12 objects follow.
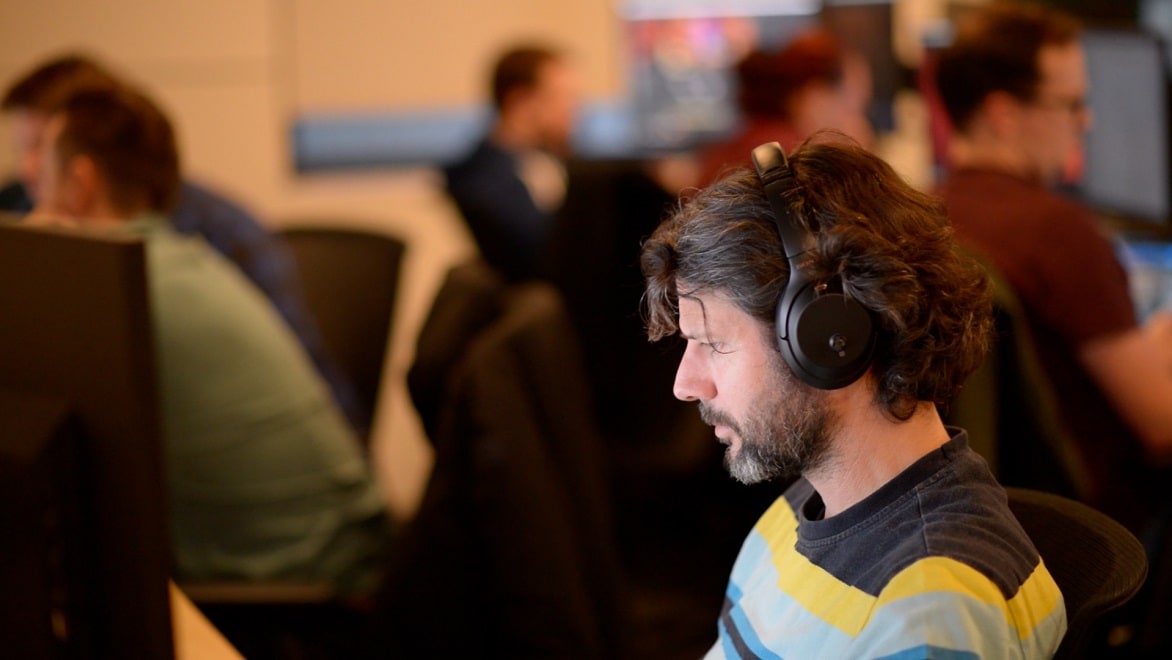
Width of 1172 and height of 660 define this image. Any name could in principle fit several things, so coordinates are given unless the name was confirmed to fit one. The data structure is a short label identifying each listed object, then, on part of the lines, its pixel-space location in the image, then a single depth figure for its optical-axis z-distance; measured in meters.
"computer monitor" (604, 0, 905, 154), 8.58
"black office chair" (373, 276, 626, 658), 3.50
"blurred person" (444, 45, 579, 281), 6.78
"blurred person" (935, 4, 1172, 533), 3.77
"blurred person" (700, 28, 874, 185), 6.26
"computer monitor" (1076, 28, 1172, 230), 4.92
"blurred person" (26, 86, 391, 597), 3.61
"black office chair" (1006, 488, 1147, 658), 2.50
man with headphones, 2.51
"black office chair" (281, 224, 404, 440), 5.26
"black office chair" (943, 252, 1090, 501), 3.33
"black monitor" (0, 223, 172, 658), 2.69
